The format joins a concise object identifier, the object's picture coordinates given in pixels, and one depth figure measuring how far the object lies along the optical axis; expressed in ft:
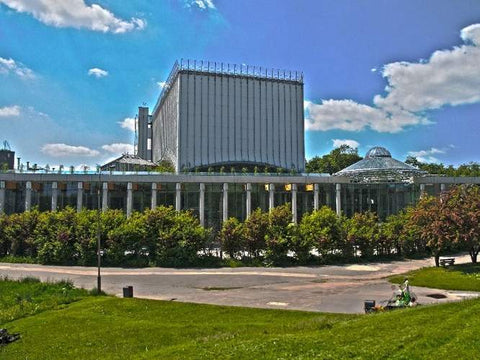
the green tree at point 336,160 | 332.39
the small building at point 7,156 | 334.89
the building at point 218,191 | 202.80
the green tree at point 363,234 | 153.58
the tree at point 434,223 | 126.41
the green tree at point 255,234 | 148.46
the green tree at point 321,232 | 148.36
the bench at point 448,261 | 132.26
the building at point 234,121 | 293.02
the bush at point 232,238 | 149.59
